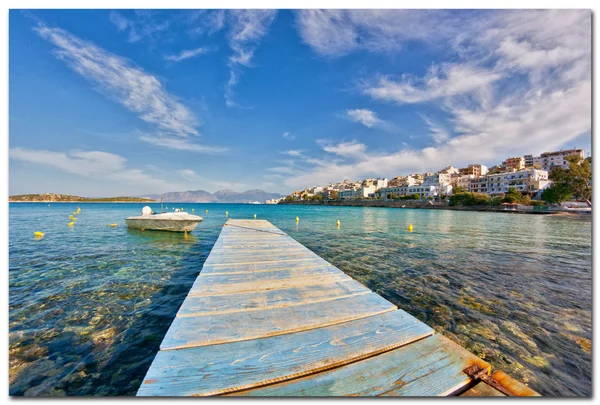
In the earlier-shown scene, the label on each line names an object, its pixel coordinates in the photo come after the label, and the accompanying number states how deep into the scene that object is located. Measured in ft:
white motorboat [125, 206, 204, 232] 58.49
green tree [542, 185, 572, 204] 189.48
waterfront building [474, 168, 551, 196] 253.03
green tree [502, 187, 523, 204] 224.59
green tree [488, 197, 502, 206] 230.68
